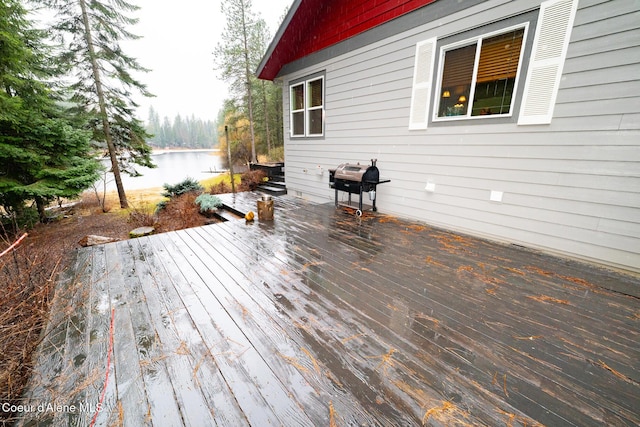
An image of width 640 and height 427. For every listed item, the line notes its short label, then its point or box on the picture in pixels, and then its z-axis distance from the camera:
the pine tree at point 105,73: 8.16
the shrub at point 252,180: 7.89
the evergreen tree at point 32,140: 5.07
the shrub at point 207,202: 5.68
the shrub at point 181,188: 7.85
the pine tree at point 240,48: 11.38
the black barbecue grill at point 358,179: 4.23
